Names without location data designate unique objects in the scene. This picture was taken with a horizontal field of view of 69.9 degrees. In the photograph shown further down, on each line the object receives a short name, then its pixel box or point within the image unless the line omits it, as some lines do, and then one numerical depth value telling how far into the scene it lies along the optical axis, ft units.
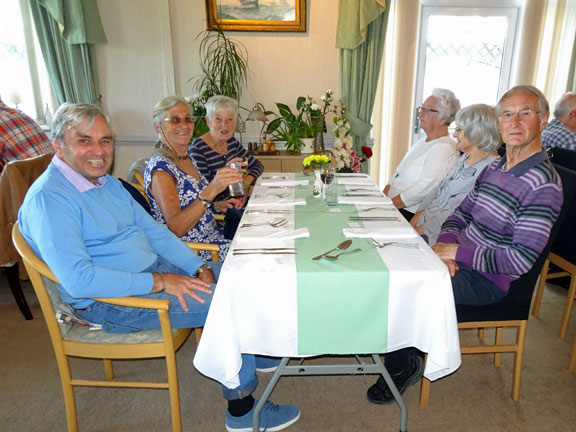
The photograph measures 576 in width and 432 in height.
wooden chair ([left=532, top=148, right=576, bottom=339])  7.10
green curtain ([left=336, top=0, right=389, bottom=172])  12.48
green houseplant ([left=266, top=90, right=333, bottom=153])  12.84
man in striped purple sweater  4.84
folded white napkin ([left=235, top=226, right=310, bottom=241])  5.02
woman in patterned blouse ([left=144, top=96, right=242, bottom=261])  6.30
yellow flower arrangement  7.04
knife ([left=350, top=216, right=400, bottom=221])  5.84
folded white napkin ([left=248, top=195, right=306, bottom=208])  6.62
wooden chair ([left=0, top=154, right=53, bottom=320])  7.41
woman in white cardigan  8.04
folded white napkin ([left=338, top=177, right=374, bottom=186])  8.22
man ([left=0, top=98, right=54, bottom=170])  9.63
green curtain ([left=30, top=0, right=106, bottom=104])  12.26
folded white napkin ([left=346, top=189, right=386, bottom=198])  7.28
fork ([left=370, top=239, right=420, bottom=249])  4.76
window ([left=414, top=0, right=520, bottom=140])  13.73
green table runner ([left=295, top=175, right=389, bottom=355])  4.10
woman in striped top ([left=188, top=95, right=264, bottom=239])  8.72
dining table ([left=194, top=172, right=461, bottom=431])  4.10
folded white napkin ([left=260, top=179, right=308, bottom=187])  8.05
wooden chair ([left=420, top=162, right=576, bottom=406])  5.11
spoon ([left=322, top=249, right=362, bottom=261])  4.40
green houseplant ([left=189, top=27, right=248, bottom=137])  12.55
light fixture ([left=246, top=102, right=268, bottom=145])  12.10
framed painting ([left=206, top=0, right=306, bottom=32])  12.71
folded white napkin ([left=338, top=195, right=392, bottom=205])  6.72
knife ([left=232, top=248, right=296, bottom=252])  4.61
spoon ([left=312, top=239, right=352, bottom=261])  4.65
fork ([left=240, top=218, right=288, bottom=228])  5.52
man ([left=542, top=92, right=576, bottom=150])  9.79
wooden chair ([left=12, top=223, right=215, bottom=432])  4.45
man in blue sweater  4.26
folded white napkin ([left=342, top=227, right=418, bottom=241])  5.05
